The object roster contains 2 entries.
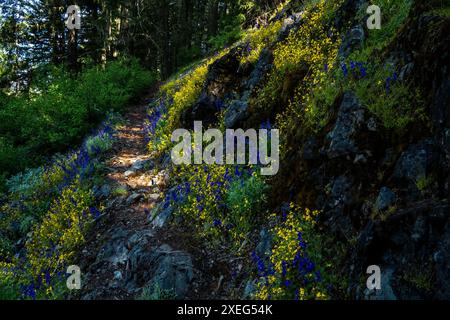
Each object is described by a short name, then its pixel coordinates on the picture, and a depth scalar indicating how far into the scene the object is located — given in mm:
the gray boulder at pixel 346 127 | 5172
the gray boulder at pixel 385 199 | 4266
